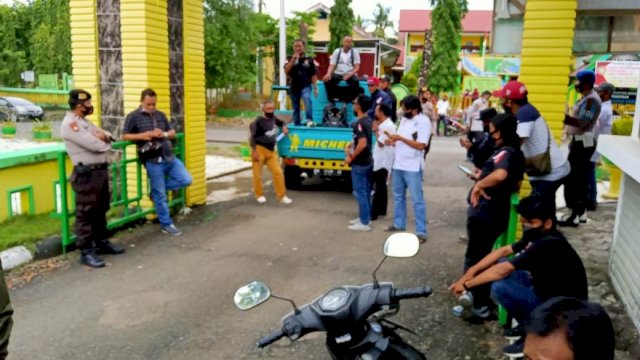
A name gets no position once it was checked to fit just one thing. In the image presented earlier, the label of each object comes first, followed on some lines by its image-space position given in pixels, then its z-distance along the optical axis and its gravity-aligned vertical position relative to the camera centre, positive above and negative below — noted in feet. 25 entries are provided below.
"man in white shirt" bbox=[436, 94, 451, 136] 75.36 -2.87
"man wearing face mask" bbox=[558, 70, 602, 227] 23.00 -2.07
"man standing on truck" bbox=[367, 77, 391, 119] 30.89 -0.19
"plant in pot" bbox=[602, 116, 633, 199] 29.40 -3.93
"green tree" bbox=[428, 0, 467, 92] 110.42 +9.83
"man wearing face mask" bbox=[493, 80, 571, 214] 16.66 -1.54
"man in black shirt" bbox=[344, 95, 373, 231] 24.32 -3.04
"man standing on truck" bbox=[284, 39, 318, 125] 34.71 +0.45
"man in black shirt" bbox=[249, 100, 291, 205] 30.17 -3.26
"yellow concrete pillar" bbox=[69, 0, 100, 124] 24.63 +1.61
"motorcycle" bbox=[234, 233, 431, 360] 7.69 -3.10
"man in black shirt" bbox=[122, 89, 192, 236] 22.68 -2.68
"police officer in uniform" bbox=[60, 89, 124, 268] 19.40 -2.90
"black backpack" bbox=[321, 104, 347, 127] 35.04 -1.58
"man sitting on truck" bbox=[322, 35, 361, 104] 34.27 +1.09
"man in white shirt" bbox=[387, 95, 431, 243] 22.57 -2.42
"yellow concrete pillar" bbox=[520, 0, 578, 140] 18.02 +1.28
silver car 85.20 -4.04
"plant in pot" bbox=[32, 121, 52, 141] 59.36 -5.21
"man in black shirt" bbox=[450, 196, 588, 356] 10.91 -3.46
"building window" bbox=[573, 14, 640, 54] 23.49 +2.60
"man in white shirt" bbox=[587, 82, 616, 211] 25.25 -1.36
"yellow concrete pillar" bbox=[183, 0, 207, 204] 27.55 -0.50
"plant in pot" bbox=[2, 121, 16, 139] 62.34 -5.33
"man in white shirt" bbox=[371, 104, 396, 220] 24.77 -3.15
